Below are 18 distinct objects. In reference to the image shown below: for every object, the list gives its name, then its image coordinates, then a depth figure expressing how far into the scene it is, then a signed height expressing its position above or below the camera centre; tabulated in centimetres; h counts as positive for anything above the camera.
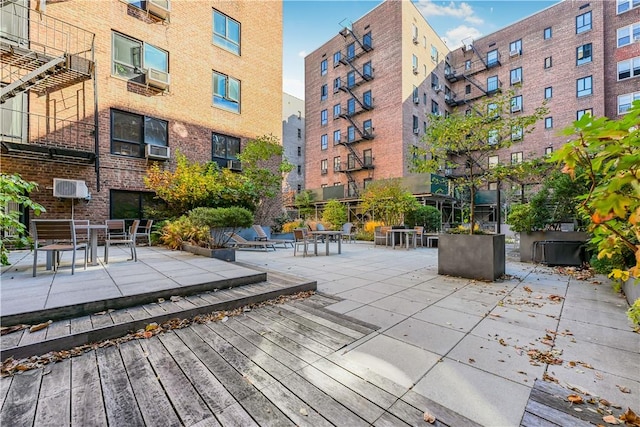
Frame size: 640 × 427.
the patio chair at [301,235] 788 -58
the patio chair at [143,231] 939 -57
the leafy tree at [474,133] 537 +160
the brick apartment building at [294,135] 3033 +888
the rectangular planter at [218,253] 626 -86
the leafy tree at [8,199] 318 +16
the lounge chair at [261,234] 998 -70
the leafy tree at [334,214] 1692 +3
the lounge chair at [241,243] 896 -90
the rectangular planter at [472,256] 501 -77
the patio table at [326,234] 778 -62
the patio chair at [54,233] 390 -26
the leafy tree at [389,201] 1327 +63
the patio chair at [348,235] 1356 -103
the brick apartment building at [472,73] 1856 +1088
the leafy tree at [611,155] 105 +24
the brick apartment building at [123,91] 794 +426
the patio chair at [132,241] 520 -51
